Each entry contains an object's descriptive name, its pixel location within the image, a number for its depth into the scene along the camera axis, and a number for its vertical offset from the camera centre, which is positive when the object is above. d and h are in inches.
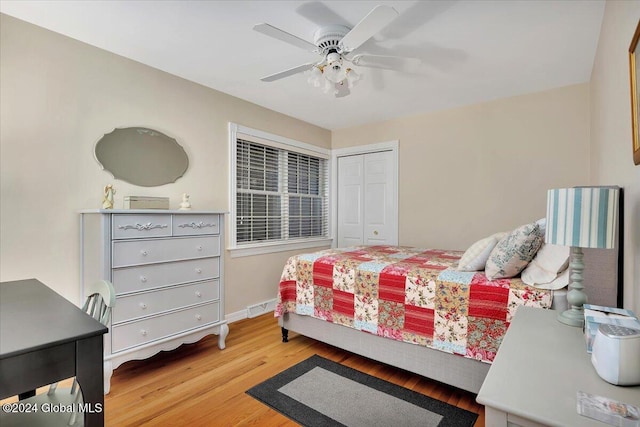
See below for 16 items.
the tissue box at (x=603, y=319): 37.3 -14.0
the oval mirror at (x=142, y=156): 98.1 +16.7
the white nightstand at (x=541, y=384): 27.9 -17.8
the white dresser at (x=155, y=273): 81.8 -19.4
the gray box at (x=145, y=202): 92.6 +1.2
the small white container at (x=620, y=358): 30.7 -14.7
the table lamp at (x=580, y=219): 45.1 -1.3
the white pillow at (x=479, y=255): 83.0 -12.3
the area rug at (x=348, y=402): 70.6 -48.0
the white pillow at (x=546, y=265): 67.8 -12.3
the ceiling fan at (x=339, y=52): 66.4 +40.0
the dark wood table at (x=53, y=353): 33.3 -16.6
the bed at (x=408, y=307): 72.8 -27.3
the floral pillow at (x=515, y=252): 71.7 -10.0
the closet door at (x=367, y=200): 168.6 +4.7
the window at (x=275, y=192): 139.2 +7.6
